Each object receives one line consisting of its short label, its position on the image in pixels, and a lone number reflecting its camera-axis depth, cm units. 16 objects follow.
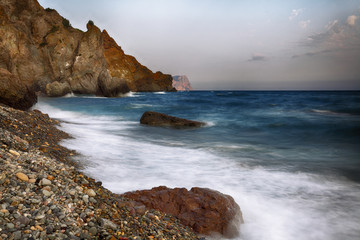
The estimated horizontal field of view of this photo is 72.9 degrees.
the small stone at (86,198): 247
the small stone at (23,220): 193
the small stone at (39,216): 201
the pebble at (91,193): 260
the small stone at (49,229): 193
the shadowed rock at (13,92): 901
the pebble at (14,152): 308
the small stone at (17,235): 179
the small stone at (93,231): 209
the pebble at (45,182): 245
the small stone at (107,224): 222
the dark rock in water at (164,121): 1364
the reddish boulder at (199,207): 334
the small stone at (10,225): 186
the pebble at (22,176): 244
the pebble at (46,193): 232
